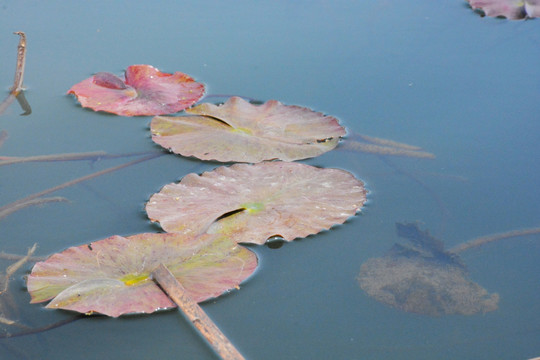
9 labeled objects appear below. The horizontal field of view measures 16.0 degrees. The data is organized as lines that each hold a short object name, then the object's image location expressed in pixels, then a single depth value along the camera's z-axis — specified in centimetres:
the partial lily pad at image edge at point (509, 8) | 240
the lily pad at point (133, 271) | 179
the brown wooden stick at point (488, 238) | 189
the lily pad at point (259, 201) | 188
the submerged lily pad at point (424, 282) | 183
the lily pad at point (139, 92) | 209
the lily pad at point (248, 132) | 200
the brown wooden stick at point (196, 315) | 175
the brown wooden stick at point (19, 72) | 212
